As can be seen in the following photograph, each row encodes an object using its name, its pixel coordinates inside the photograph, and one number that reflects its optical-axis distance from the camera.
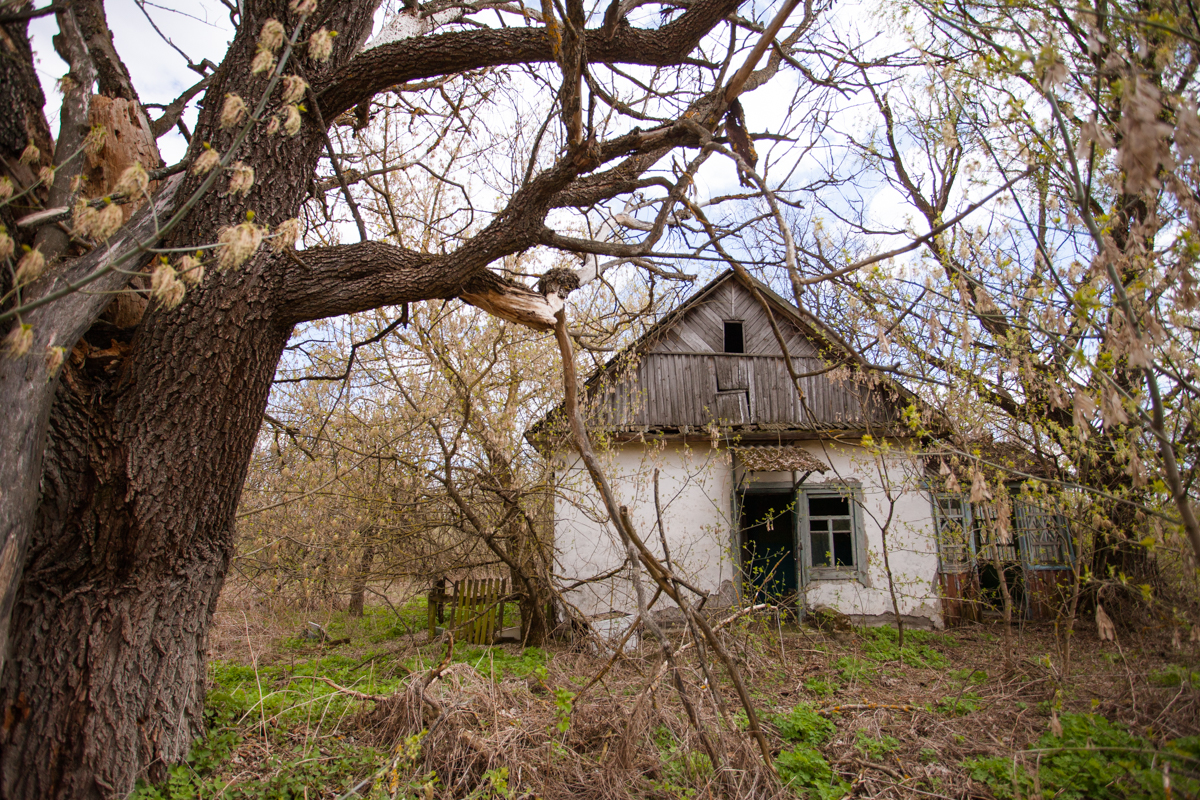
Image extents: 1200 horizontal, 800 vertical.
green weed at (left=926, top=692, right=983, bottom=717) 4.58
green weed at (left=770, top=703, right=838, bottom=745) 3.95
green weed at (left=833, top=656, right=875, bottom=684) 5.69
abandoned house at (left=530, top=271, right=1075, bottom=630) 9.13
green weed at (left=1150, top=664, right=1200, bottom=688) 3.05
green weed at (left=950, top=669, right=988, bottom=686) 5.47
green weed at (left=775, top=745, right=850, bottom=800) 3.21
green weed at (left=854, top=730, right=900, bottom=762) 3.66
